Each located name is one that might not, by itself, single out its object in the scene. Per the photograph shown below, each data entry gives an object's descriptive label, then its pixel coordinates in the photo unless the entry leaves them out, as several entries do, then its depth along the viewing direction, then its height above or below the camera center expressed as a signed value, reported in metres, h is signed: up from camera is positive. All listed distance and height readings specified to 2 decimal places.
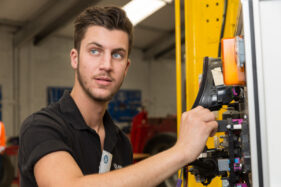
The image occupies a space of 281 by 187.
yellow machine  1.89 +0.43
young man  1.03 -0.11
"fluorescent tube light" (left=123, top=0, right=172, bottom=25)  7.46 +2.43
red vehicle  6.72 -0.63
